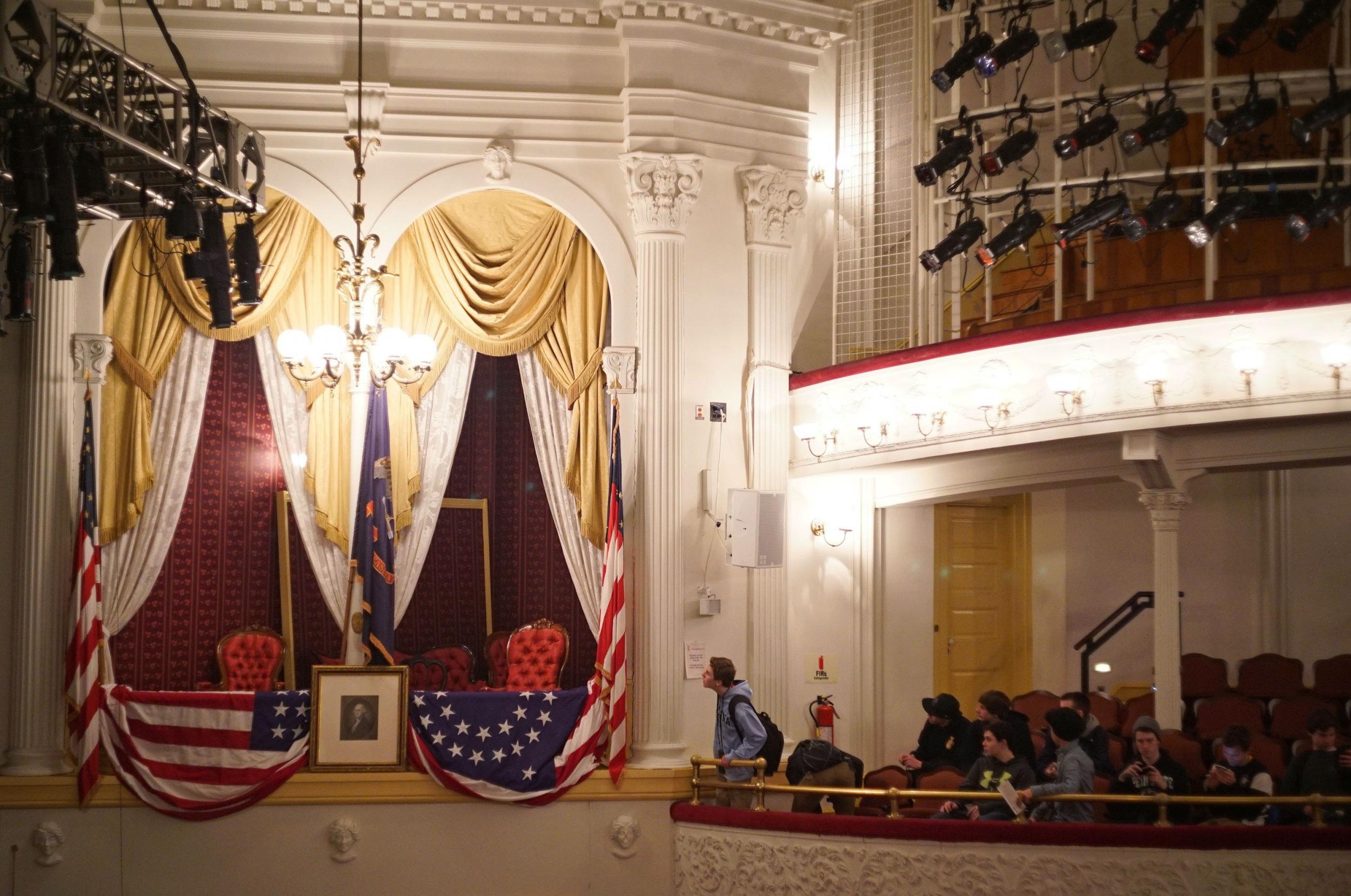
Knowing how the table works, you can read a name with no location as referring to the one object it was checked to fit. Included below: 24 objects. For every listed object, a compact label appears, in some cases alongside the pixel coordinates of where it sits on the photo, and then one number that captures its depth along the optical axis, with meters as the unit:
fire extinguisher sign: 10.28
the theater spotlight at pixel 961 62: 10.01
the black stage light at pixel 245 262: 8.55
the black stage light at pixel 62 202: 6.98
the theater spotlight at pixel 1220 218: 8.96
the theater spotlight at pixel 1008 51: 9.88
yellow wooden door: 12.46
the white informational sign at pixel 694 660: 9.62
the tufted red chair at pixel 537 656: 10.13
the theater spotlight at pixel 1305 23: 10.04
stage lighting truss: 6.79
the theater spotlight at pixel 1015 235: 9.70
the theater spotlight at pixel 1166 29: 9.63
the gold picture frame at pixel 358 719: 9.12
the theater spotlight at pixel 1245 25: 9.94
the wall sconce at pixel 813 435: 10.14
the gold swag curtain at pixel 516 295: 10.20
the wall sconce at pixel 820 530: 10.42
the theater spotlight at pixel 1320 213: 9.02
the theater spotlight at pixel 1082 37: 9.72
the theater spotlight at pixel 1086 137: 9.77
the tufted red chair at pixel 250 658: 9.88
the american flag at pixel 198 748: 8.97
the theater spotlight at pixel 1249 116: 9.75
